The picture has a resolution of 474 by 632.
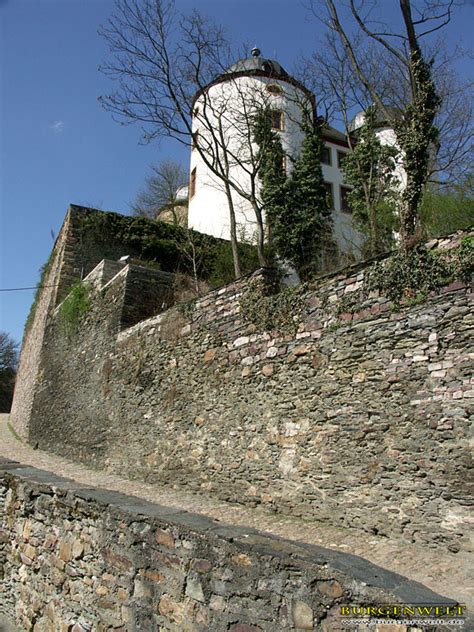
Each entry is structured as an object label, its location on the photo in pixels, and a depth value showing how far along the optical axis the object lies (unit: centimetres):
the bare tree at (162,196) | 2717
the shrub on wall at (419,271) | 511
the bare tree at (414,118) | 701
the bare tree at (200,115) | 1153
